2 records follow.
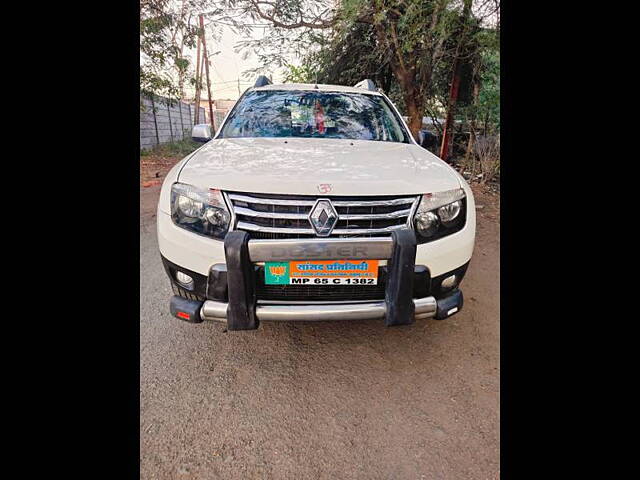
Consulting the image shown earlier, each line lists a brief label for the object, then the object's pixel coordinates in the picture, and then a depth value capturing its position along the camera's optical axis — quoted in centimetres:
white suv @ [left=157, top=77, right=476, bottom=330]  154
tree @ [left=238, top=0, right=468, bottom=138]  459
